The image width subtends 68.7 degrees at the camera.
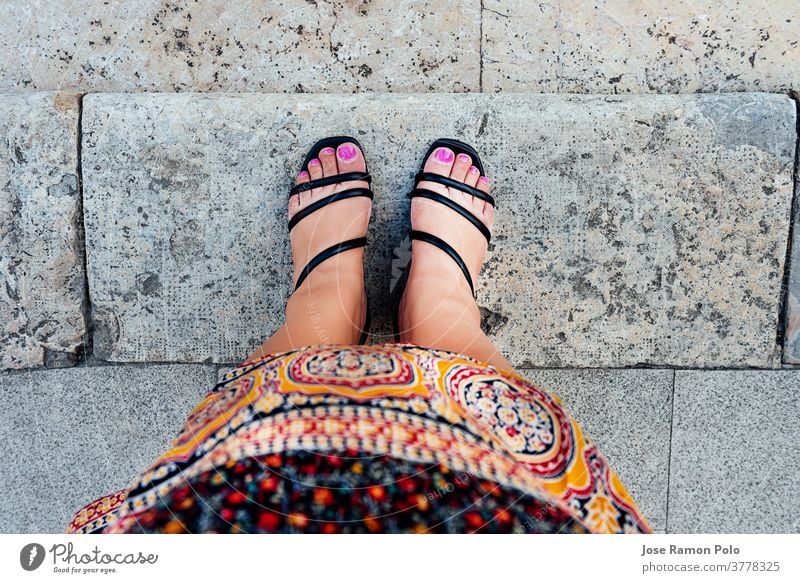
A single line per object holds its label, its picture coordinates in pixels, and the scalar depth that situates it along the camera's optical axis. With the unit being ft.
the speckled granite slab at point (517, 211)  3.84
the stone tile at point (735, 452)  4.11
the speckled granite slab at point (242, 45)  4.02
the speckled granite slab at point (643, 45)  3.99
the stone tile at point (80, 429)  4.14
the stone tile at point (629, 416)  4.11
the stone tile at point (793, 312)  3.94
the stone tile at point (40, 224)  3.86
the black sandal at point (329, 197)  3.77
